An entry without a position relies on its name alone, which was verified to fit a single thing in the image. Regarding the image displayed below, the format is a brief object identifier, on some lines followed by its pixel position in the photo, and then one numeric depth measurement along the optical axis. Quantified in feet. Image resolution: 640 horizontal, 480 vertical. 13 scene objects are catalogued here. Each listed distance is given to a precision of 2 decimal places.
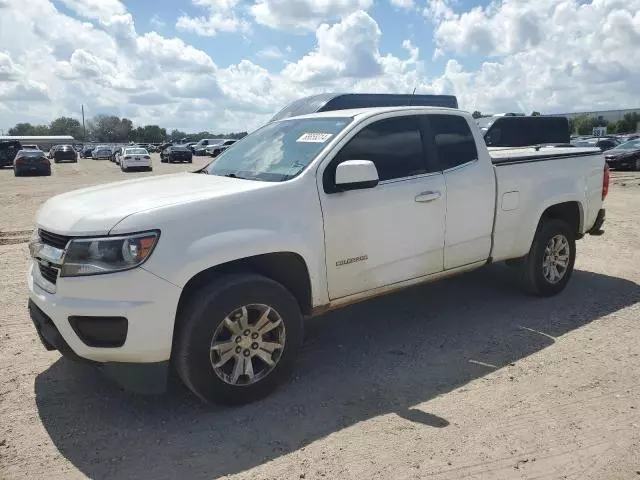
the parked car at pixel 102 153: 177.17
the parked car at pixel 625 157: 71.51
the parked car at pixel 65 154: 146.30
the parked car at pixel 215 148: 148.85
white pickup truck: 10.07
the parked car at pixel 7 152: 116.06
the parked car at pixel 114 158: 143.79
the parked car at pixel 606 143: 89.20
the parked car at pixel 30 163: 87.81
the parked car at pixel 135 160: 102.86
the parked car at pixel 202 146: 172.80
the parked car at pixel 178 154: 130.11
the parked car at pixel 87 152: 198.39
